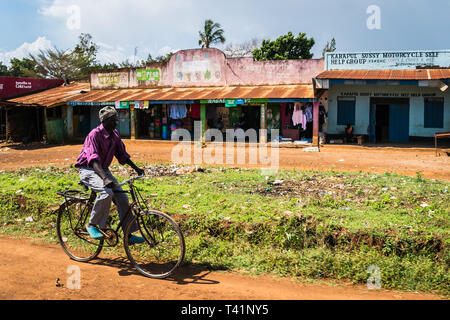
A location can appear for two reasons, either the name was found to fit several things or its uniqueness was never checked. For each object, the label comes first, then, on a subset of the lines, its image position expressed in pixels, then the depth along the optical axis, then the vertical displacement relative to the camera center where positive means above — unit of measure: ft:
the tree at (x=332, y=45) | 145.84 +31.40
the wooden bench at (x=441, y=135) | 52.49 -0.21
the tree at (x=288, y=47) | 129.90 +27.63
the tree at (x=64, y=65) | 119.65 +20.67
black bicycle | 15.26 -3.95
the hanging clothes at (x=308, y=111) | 68.66 +3.83
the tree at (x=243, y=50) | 156.73 +32.45
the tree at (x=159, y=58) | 145.94 +27.60
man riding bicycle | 15.35 -1.34
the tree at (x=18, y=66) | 138.95 +23.93
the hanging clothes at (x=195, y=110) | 79.16 +4.77
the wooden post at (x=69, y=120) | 83.94 +3.23
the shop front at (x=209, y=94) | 69.41 +7.32
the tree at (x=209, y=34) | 130.00 +31.73
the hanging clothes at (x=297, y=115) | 69.26 +3.22
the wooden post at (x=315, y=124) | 62.85 +1.56
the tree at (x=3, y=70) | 142.80 +23.28
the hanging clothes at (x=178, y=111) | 76.07 +4.43
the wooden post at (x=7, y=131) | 77.74 +1.00
